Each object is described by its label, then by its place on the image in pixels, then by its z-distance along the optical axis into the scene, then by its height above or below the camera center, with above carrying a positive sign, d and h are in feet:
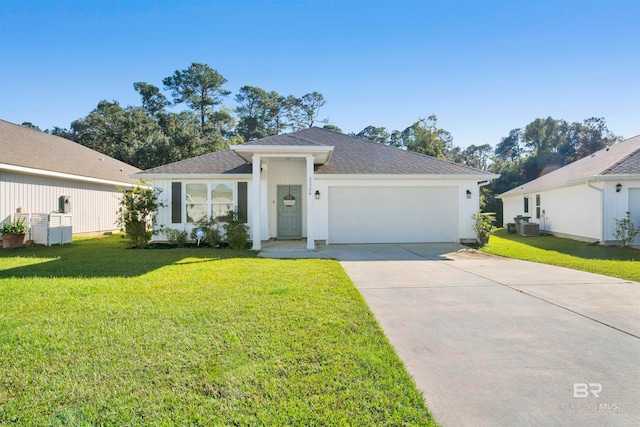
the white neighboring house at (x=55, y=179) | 36.42 +5.22
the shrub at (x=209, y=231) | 36.14 -1.78
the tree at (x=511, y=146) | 177.41 +38.68
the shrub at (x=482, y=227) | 36.99 -1.61
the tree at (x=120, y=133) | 87.45 +25.50
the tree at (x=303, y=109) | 135.85 +46.25
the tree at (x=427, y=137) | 98.78 +24.48
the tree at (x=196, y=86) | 119.44 +49.68
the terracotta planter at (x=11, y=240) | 33.88 -2.53
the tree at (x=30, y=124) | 115.86 +34.33
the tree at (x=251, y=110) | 128.77 +43.99
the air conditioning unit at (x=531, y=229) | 51.37 -2.61
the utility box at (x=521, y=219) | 56.93 -1.08
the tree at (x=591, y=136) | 122.31 +30.13
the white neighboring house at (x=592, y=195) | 37.76 +2.41
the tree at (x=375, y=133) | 161.40 +42.40
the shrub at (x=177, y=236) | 37.14 -2.40
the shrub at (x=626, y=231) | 36.22 -2.18
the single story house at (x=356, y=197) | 38.04 +2.16
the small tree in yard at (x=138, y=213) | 34.83 +0.36
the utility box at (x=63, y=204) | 42.73 +1.75
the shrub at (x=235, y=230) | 34.76 -1.64
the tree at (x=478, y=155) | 180.81 +35.52
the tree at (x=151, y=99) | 119.14 +45.04
